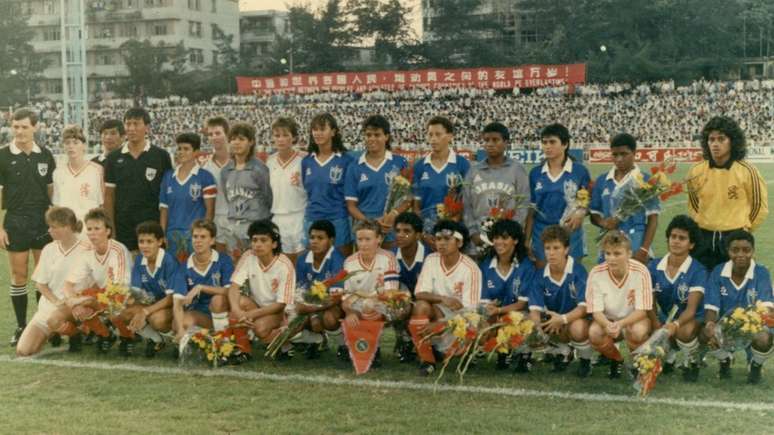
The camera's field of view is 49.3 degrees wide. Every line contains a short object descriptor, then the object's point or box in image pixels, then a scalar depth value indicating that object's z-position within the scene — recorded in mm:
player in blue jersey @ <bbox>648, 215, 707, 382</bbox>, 5773
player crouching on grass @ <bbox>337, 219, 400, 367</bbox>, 6316
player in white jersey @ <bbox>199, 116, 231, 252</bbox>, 7293
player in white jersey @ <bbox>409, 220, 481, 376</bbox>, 6133
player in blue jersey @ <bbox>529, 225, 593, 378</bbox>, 5898
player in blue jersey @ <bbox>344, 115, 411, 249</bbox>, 6910
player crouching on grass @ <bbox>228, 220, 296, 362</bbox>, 6367
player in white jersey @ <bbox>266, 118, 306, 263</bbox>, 7172
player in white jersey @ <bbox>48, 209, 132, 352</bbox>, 6496
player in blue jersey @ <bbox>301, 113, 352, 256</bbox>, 7043
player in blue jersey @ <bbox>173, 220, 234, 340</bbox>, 6469
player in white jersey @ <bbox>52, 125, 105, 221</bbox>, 7422
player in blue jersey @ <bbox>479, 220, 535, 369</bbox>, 6168
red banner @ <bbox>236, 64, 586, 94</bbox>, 44594
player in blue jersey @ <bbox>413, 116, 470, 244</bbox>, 6848
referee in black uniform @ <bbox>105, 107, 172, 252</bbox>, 7355
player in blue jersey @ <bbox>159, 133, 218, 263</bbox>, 7160
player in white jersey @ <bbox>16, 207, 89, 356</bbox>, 6656
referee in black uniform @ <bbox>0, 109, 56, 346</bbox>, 7289
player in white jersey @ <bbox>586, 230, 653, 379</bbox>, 5711
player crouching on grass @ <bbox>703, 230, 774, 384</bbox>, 5711
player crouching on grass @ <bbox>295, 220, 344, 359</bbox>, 6441
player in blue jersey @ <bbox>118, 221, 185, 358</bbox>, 6516
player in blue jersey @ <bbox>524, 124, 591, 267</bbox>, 6617
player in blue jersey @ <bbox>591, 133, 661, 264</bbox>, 6418
